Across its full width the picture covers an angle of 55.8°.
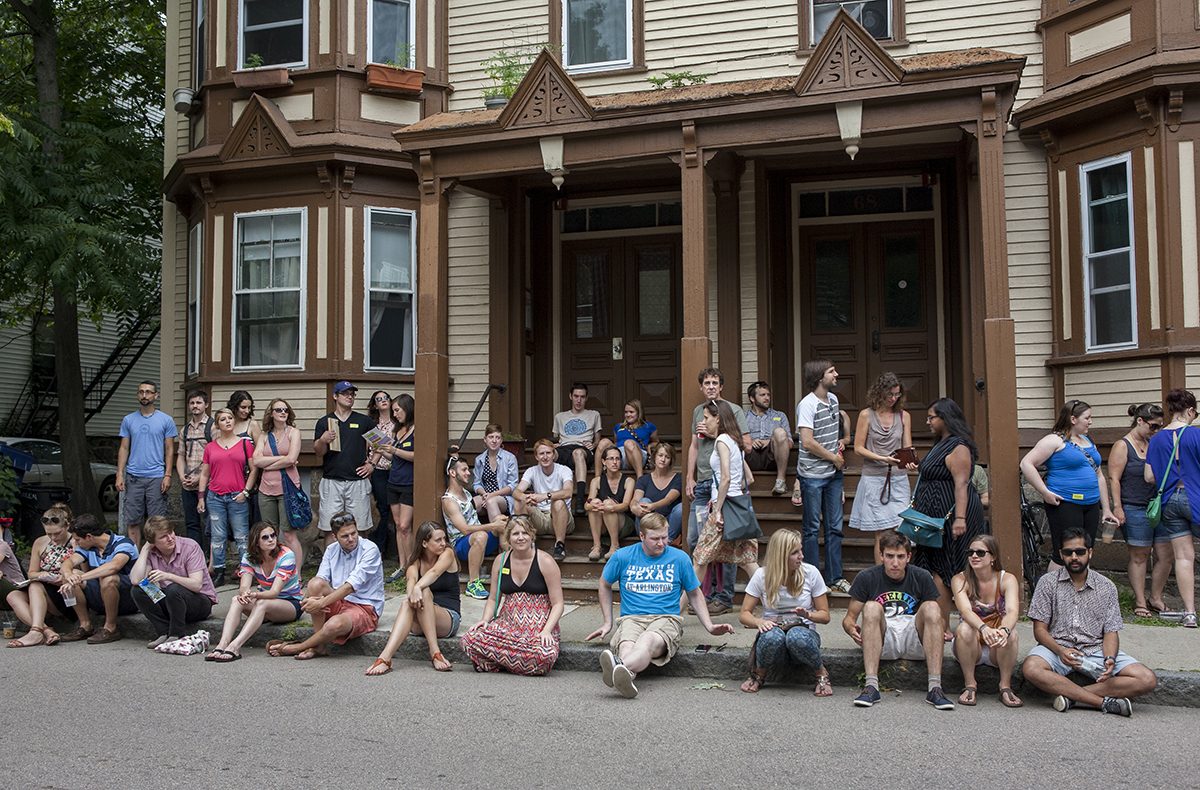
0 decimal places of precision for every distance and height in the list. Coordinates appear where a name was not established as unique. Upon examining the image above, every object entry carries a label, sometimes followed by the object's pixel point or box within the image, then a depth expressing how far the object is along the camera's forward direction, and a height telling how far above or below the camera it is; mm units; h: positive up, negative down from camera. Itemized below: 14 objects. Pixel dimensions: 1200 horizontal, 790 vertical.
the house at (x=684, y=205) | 10234 +2472
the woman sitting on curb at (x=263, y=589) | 8727 -1240
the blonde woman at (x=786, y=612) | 7297 -1212
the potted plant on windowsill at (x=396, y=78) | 13203 +4135
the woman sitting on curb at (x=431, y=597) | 8242 -1237
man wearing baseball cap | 11242 -331
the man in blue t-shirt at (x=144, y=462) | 11398 -276
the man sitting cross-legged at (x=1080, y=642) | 6691 -1302
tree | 13227 +3568
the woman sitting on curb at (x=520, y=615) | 7965 -1331
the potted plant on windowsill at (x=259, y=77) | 13273 +4203
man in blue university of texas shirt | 7727 -1142
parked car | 20188 -642
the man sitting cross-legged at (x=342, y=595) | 8547 -1237
